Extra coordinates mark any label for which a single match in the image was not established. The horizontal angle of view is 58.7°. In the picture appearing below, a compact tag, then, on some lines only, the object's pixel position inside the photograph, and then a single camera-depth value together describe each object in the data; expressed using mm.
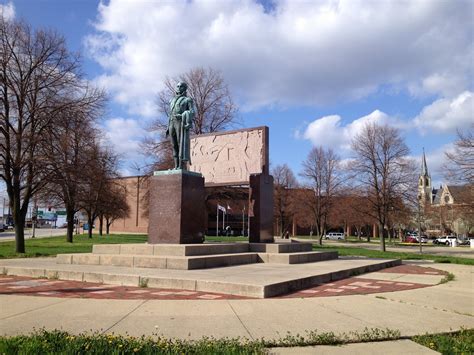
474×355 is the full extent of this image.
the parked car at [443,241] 70331
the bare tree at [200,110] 37375
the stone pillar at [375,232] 98219
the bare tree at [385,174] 34312
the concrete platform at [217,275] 8742
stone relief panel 19406
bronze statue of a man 15500
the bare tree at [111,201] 40662
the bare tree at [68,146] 20438
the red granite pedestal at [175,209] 14609
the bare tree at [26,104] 19875
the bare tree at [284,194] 47469
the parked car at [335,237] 76688
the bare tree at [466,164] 28531
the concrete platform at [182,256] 11938
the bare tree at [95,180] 22703
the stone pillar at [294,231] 90312
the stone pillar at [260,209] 18031
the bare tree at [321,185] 42531
